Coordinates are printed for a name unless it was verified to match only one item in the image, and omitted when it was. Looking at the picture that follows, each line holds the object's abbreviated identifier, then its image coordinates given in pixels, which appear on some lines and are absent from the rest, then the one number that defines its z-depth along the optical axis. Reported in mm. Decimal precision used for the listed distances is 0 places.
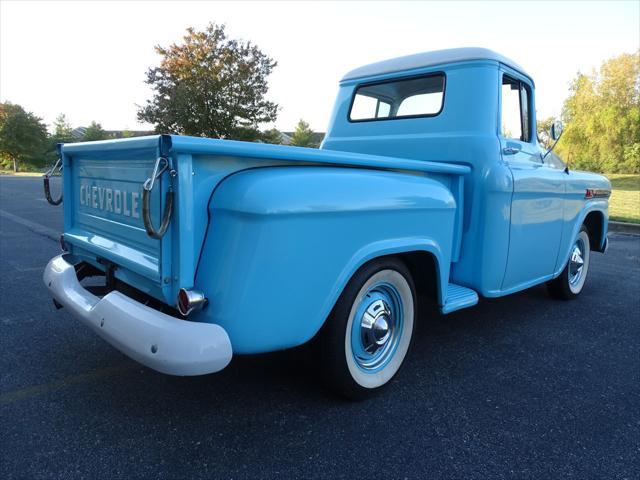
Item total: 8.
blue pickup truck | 1819
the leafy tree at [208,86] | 27750
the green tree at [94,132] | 54419
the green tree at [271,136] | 29948
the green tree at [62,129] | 54856
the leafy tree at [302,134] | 55600
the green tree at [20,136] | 44312
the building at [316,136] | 58100
